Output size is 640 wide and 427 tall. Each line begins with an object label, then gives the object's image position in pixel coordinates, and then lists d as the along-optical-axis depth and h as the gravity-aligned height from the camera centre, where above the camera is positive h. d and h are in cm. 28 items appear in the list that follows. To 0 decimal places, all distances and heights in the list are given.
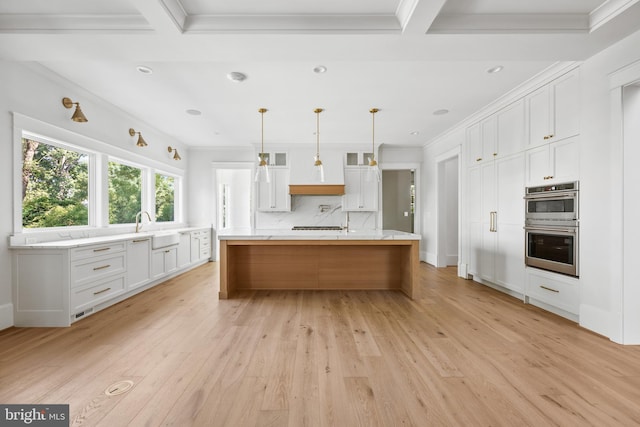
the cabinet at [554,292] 276 -86
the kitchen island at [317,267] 390 -78
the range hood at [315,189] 591 +47
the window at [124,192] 423 +30
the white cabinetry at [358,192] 619 +42
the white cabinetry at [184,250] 504 -72
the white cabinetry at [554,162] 276 +52
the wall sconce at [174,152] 548 +118
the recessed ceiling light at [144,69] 293 +150
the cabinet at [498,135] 347 +106
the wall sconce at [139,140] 440 +112
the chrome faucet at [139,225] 442 -22
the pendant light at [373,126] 405 +148
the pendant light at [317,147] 406 +129
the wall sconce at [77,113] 318 +111
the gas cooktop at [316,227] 623 -35
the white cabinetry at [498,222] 349 -15
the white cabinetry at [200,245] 559 -72
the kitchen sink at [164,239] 415 -44
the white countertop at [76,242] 264 -33
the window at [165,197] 549 +28
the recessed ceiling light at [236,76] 304 +148
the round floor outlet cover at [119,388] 167 -107
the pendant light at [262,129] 382 +146
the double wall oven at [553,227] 276 -17
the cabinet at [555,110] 276 +107
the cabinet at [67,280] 267 -70
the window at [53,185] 300 +30
